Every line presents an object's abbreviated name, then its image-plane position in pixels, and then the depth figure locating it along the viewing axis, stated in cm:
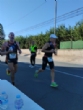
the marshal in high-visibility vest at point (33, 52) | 553
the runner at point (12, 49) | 260
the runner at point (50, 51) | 272
